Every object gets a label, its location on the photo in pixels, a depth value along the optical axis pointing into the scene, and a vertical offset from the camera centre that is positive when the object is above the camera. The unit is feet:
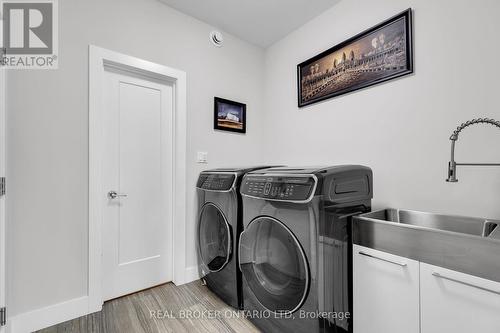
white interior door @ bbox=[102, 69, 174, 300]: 6.34 -0.45
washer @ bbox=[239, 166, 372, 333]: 3.99 -1.51
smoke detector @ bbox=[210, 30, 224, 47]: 7.93 +4.46
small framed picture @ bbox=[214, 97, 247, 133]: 8.11 +1.88
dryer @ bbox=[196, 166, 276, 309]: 5.86 -1.75
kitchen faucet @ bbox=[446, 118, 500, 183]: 3.85 -0.02
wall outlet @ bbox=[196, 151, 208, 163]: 7.64 +0.34
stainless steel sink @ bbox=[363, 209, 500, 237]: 4.22 -1.12
